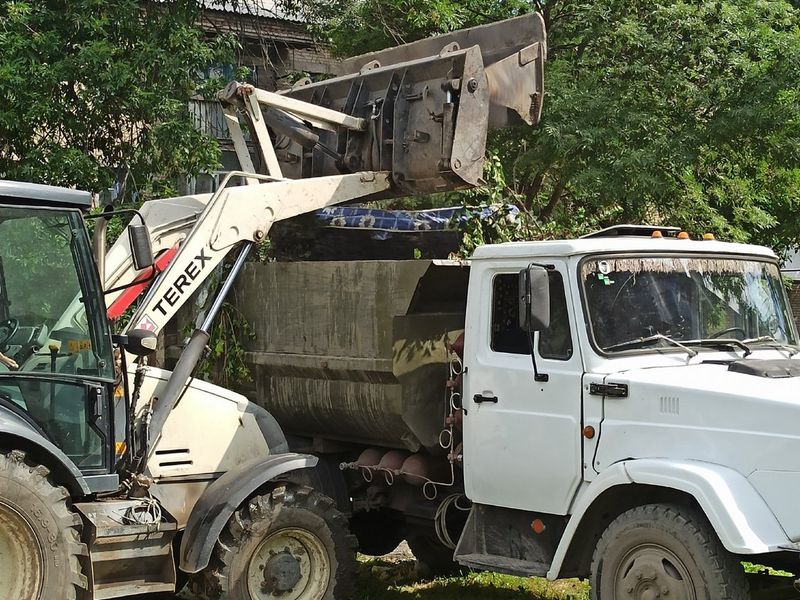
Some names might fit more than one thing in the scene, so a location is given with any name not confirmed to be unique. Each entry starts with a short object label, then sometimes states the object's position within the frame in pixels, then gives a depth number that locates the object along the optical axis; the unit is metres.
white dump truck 5.56
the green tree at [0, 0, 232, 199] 10.89
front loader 5.91
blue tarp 8.62
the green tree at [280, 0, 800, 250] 11.79
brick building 15.79
